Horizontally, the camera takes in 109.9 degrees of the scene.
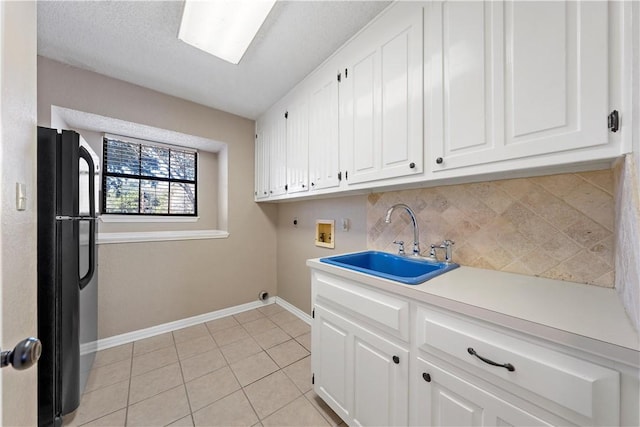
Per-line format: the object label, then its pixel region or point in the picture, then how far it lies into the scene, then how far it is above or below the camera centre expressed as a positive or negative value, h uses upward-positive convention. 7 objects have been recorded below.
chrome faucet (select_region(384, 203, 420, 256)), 1.47 -0.14
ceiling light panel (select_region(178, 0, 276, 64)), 1.27 +1.18
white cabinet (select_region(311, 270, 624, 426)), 0.60 -0.56
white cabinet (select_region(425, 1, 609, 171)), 0.72 +0.51
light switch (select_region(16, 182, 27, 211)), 0.68 +0.05
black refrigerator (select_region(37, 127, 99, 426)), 1.16 -0.31
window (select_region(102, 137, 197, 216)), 2.64 +0.43
